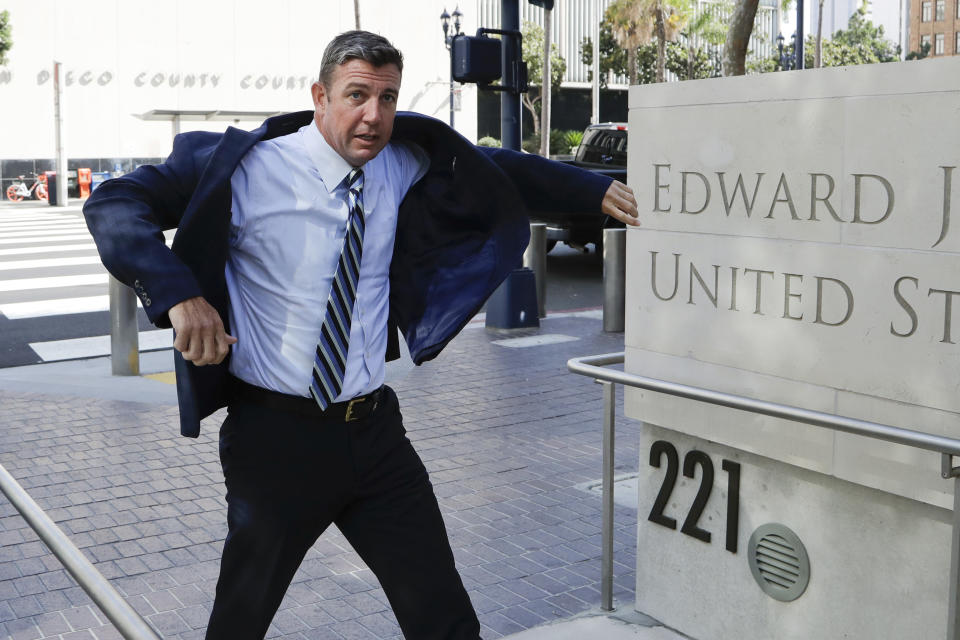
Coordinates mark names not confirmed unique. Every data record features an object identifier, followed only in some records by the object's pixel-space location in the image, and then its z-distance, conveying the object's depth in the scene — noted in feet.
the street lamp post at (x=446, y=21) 132.38
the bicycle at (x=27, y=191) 112.16
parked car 50.98
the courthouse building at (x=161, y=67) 127.03
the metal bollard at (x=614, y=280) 36.04
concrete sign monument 10.61
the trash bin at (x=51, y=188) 102.22
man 9.25
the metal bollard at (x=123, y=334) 28.68
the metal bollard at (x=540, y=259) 38.09
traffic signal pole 34.99
